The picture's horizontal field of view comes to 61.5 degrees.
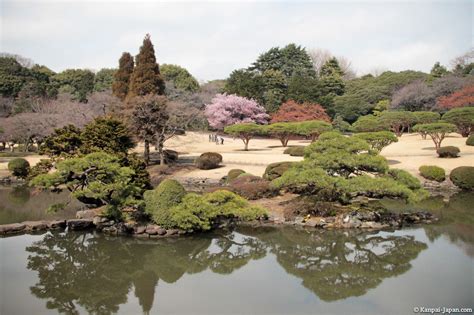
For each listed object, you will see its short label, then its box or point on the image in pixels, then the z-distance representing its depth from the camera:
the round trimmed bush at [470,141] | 27.64
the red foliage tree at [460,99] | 35.38
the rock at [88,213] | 13.51
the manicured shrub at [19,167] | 24.09
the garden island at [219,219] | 8.45
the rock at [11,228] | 12.41
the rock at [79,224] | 12.91
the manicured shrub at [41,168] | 12.77
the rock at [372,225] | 12.91
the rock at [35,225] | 12.79
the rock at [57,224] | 13.03
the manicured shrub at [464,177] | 19.53
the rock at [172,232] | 11.98
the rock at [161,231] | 11.96
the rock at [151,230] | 11.99
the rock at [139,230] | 12.12
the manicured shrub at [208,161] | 24.66
